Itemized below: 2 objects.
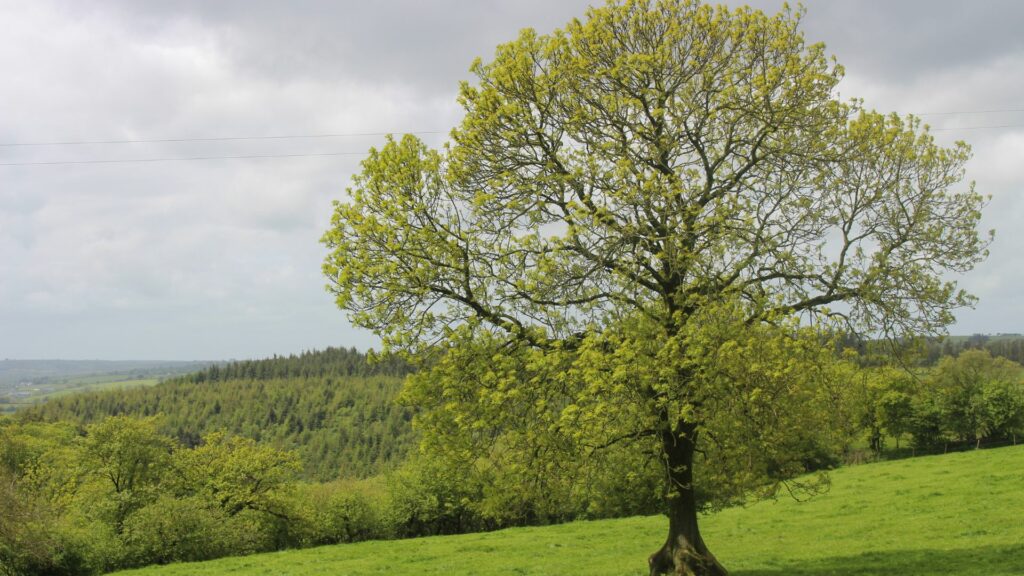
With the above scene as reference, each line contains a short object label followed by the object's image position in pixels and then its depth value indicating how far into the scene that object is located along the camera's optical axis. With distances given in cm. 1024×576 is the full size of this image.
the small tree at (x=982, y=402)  6644
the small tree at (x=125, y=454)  5131
